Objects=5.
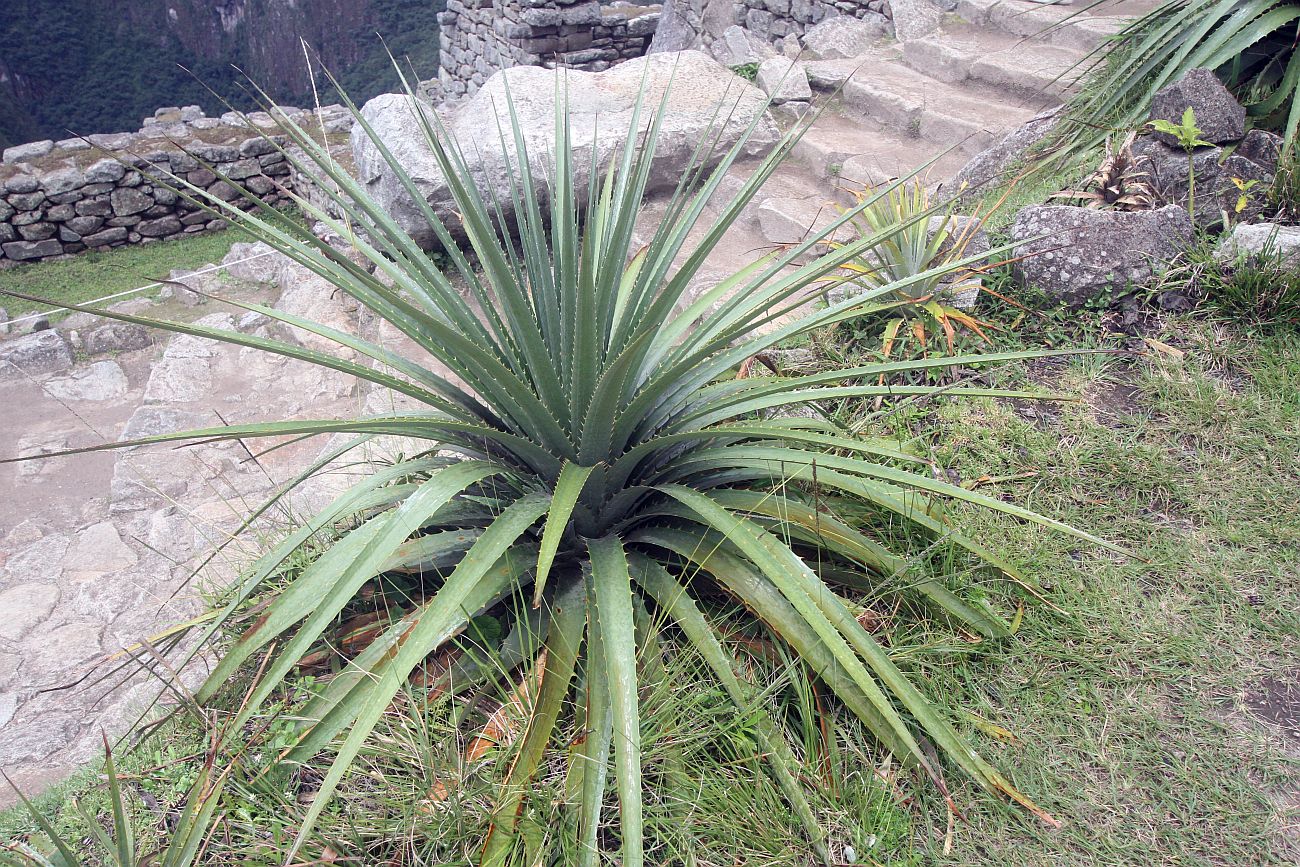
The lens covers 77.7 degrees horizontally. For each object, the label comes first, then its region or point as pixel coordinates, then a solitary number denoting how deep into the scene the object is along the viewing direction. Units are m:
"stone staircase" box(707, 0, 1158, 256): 4.69
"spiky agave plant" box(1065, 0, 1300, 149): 3.21
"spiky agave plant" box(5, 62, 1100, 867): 1.41
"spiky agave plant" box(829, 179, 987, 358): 2.71
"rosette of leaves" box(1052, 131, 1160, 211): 3.01
